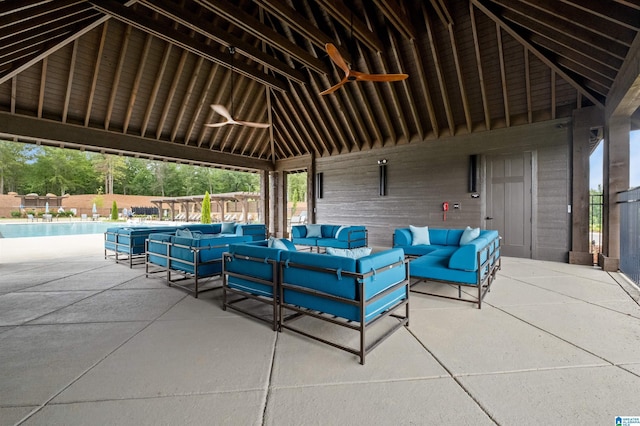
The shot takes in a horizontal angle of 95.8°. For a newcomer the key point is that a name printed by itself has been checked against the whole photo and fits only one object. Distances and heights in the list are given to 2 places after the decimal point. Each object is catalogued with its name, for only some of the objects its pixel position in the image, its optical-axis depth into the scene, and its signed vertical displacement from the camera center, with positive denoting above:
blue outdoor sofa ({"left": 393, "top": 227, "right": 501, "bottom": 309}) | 3.66 -0.74
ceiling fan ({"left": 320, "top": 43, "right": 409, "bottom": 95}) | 4.41 +2.30
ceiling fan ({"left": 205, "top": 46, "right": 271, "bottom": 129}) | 6.21 +2.18
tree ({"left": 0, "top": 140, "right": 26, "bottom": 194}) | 24.14 +4.07
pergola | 17.72 +0.83
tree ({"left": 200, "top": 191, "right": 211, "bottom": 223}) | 15.55 +0.05
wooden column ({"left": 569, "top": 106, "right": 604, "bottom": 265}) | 6.18 +0.56
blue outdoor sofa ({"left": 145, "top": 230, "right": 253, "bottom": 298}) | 4.25 -0.68
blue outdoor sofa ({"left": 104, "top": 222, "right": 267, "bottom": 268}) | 6.36 -0.55
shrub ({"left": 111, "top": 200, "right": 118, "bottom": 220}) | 21.00 +0.01
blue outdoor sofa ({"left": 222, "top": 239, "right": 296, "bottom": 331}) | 3.00 -0.71
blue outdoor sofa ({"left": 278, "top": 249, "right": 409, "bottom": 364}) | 2.41 -0.70
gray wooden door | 6.95 +0.27
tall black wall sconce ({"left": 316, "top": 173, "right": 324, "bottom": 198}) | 10.93 +1.09
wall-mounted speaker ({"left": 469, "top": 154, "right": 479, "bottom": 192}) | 7.58 +1.02
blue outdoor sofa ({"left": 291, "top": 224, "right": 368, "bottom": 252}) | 7.37 -0.65
